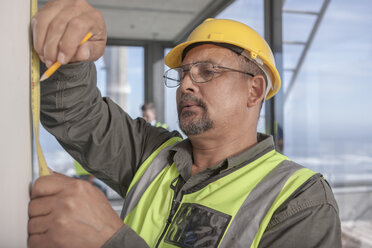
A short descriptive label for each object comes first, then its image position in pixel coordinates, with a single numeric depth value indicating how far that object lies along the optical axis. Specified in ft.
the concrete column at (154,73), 21.39
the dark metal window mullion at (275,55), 10.43
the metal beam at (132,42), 20.83
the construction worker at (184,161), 1.92
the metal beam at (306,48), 8.43
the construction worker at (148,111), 17.30
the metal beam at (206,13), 14.59
